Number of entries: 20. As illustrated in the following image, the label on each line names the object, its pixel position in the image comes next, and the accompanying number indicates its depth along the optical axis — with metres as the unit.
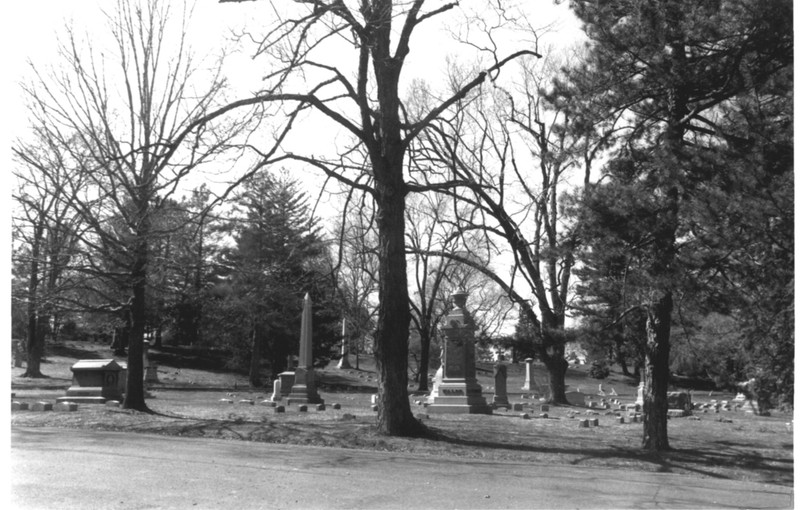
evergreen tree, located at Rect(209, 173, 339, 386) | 32.37
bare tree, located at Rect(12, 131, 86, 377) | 15.17
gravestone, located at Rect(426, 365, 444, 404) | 21.50
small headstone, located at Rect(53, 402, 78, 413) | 15.44
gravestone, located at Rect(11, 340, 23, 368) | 38.38
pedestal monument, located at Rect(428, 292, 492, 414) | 20.36
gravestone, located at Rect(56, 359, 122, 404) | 18.70
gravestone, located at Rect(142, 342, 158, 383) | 34.06
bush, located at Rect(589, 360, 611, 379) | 50.41
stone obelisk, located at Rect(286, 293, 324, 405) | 23.19
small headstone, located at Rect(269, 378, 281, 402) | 24.96
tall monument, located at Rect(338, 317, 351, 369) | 49.35
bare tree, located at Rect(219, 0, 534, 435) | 12.07
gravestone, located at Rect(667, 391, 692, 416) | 24.33
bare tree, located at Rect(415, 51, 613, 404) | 12.06
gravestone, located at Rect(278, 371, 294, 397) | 25.52
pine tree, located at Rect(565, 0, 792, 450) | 9.41
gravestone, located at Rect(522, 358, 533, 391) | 38.91
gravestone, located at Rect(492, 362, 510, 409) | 23.89
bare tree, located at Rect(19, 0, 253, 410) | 15.40
